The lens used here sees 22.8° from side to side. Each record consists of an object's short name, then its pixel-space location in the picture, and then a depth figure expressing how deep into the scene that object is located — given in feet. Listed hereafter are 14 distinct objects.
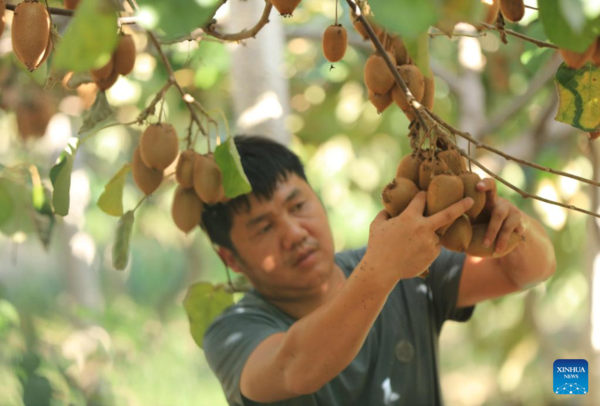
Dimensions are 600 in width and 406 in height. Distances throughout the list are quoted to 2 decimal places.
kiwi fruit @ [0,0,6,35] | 5.56
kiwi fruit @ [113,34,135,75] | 6.07
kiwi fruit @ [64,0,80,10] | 5.97
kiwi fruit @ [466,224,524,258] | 5.63
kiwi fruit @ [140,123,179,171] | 6.25
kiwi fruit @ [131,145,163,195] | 6.33
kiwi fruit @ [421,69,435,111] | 5.94
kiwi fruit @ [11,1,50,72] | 5.56
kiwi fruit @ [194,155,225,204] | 6.31
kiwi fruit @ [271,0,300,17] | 5.40
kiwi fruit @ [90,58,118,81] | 6.00
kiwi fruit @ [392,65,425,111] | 5.83
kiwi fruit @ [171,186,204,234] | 6.46
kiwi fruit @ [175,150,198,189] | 6.39
